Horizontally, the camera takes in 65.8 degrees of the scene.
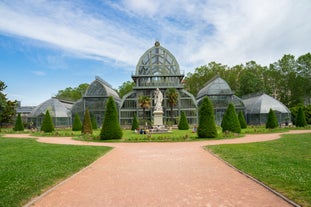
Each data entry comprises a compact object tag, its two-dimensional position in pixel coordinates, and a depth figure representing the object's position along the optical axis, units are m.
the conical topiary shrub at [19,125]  42.02
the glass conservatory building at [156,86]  50.62
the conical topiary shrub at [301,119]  36.56
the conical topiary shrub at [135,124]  41.10
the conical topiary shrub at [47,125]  36.44
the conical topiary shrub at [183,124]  40.84
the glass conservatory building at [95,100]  52.12
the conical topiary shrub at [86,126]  30.38
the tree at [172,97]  46.59
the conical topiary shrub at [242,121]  40.12
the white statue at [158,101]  35.88
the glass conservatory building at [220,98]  52.78
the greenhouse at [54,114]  53.19
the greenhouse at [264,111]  49.31
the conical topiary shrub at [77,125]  41.81
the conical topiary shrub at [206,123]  24.56
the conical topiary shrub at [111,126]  24.86
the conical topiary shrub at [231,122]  28.30
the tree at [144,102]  45.72
